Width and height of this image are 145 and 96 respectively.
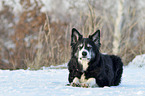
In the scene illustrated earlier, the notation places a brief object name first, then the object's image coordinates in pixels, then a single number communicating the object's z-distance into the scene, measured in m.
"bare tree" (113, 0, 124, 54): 14.94
